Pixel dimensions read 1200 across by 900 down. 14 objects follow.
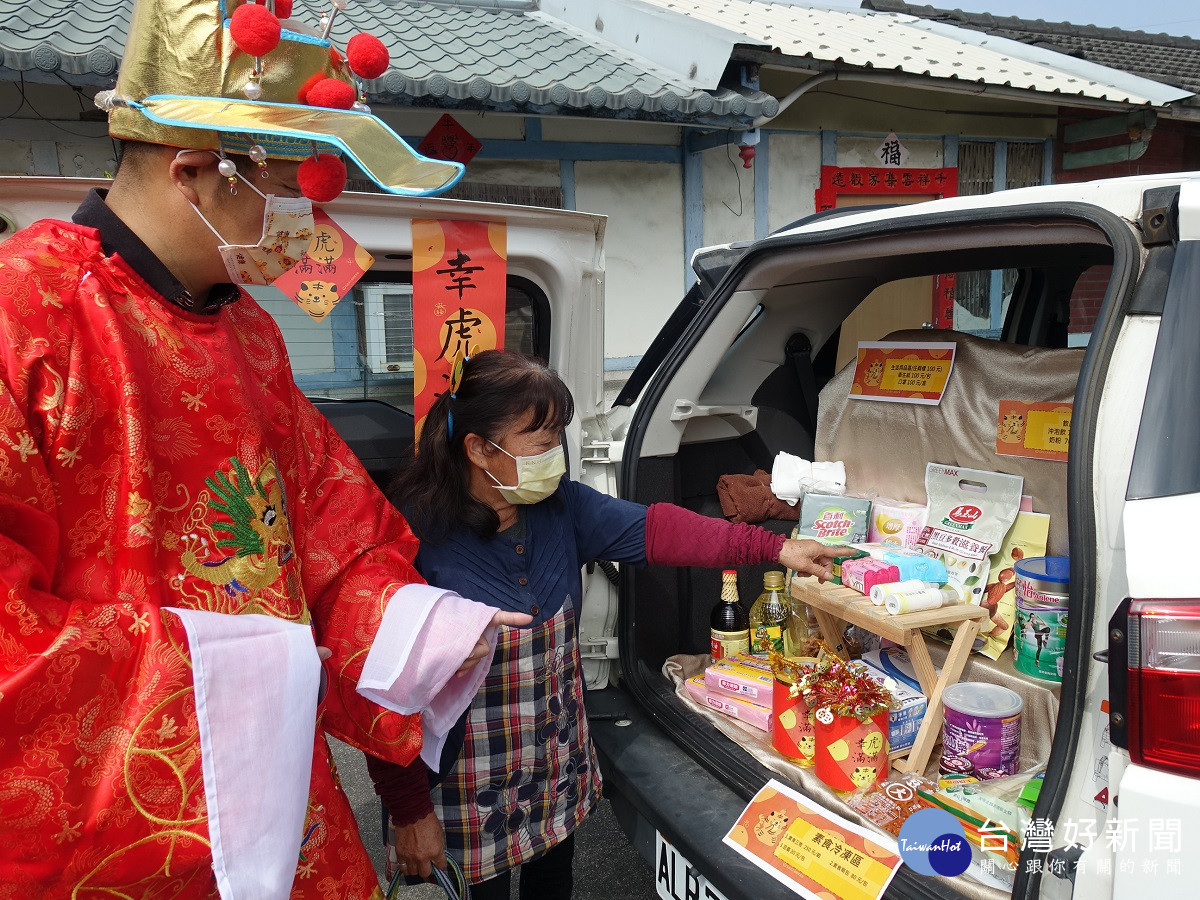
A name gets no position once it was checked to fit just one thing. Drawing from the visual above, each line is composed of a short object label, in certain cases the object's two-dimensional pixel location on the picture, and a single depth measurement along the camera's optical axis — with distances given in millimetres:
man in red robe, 992
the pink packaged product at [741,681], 2395
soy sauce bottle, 2629
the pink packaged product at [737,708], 2359
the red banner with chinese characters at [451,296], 2043
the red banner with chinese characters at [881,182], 8164
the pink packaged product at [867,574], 2365
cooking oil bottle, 2719
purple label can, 2008
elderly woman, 1901
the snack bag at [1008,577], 2370
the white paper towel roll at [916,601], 2232
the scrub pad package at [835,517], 2777
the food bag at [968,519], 2449
